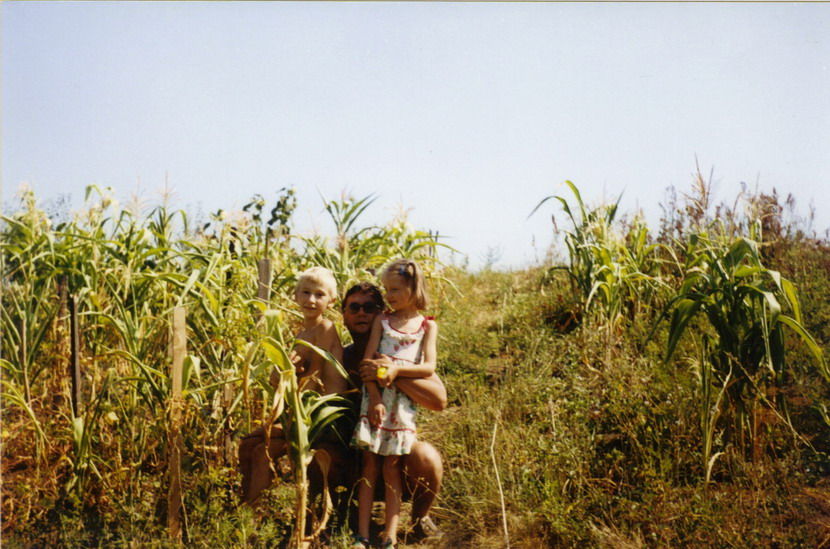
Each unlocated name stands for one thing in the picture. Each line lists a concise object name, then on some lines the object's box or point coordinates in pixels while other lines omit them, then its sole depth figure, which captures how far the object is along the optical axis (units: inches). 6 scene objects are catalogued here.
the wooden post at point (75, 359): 107.3
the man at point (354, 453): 100.0
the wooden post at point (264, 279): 129.6
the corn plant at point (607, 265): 163.8
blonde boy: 104.7
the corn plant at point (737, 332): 105.4
